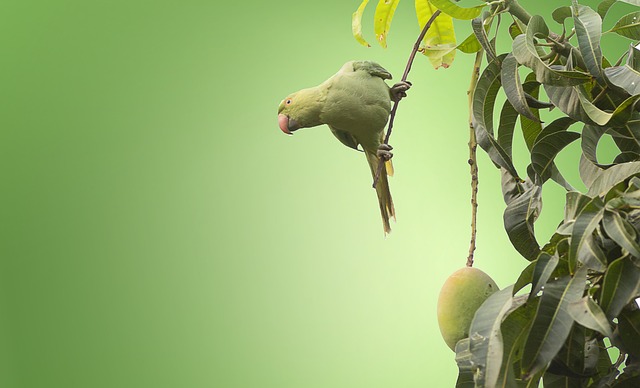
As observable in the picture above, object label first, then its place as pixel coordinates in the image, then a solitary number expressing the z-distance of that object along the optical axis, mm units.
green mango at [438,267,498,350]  8618
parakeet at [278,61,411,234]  8675
